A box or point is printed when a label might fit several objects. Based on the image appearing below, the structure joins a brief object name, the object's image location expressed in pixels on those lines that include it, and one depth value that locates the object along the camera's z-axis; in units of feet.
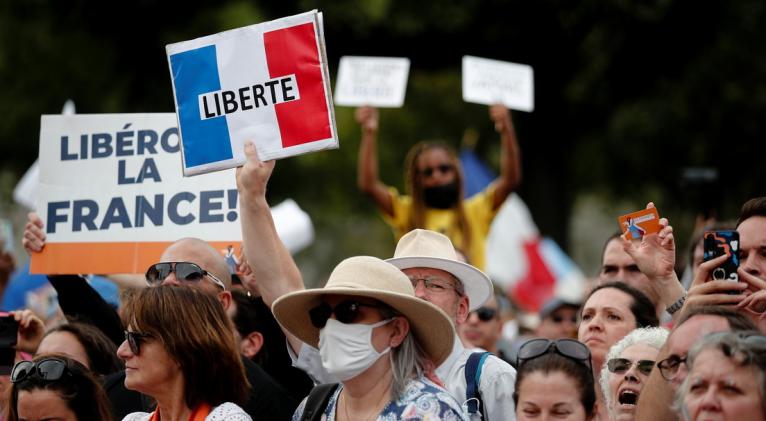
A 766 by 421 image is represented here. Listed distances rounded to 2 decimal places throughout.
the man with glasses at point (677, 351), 32.71
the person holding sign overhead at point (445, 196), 62.39
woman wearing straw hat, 34.32
